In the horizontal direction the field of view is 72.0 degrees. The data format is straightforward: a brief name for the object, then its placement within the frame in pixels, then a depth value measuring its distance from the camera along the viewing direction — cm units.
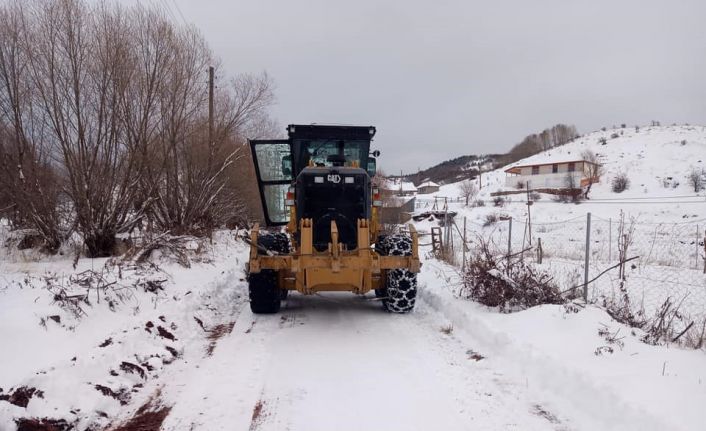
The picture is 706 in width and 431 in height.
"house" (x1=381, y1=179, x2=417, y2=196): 8372
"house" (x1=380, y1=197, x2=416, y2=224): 2595
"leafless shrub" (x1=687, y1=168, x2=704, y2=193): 4409
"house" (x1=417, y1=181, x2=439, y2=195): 9669
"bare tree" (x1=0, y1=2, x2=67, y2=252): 934
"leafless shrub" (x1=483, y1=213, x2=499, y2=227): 2858
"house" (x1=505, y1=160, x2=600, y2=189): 5991
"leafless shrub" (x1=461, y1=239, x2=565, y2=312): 653
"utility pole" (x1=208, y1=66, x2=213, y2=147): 1420
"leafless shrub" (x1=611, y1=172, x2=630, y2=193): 5256
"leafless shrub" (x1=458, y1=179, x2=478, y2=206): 6928
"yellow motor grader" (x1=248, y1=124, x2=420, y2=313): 638
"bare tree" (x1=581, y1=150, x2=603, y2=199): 5366
